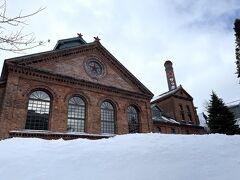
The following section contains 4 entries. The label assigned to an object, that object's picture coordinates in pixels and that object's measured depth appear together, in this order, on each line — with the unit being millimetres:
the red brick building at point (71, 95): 13670
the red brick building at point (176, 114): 25344
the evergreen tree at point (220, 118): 22078
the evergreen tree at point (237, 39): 17198
